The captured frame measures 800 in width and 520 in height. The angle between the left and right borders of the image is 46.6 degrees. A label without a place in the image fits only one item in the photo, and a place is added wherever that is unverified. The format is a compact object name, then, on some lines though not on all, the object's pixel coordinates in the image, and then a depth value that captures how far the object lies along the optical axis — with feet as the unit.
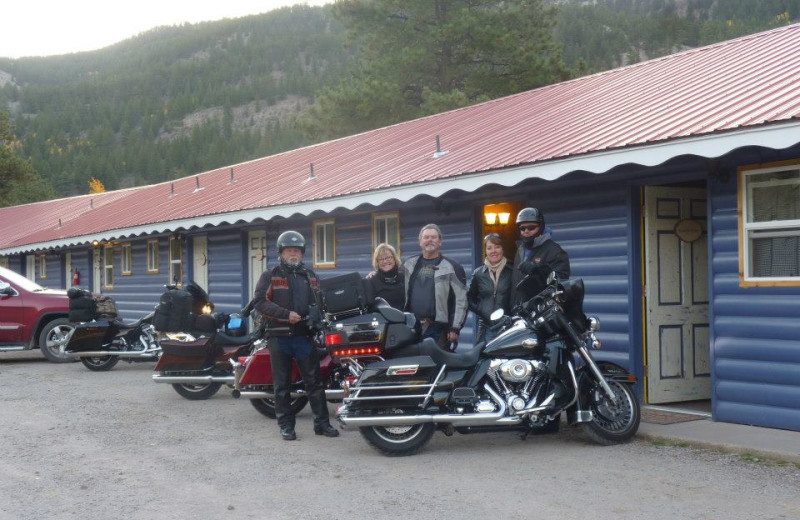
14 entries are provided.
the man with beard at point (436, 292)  30.12
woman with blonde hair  30.45
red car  55.98
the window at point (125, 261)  82.33
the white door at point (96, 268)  87.51
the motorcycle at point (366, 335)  26.96
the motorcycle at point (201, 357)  38.19
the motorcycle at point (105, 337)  50.60
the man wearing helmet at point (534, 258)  27.58
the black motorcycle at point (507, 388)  25.49
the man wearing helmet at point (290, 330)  28.96
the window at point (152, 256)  77.05
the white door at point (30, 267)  102.78
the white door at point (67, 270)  93.66
